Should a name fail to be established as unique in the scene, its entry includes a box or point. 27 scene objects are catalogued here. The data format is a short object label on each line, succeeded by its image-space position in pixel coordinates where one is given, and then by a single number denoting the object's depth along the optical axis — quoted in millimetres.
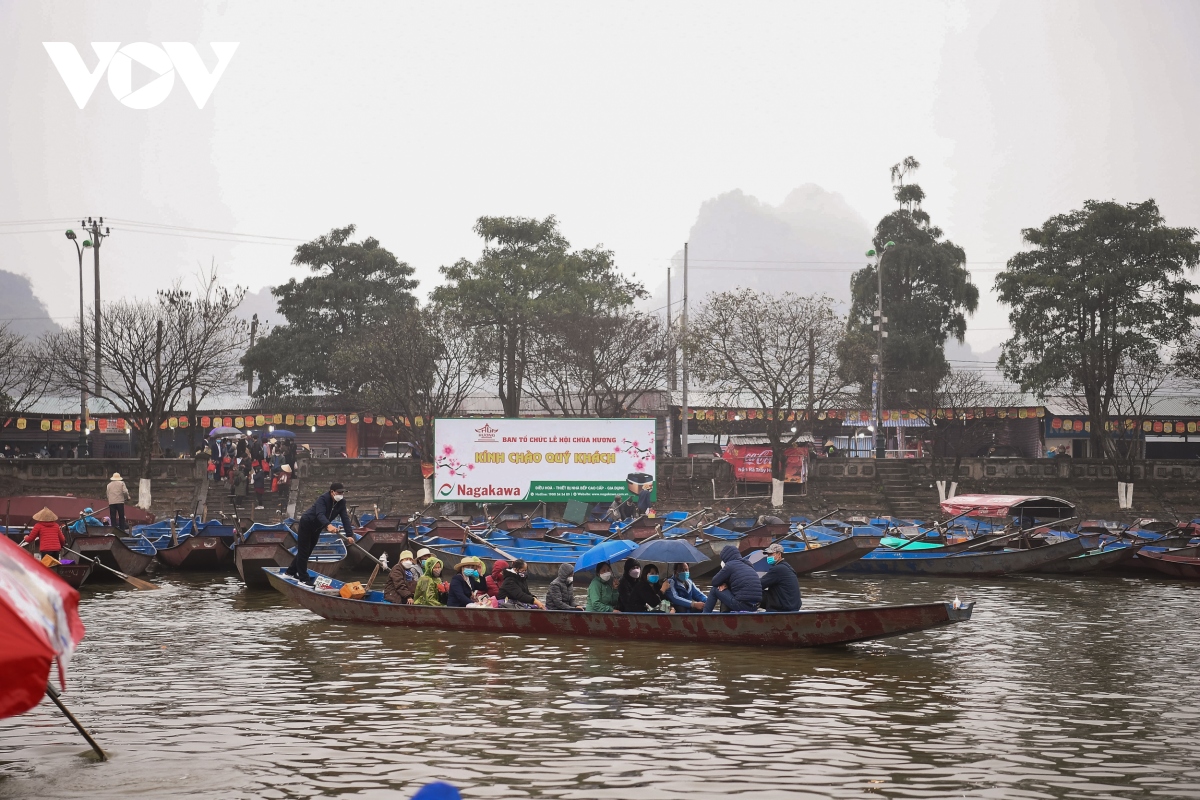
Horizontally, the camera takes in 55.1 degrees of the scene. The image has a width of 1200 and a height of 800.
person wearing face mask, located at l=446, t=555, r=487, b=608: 17578
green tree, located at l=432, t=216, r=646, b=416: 50875
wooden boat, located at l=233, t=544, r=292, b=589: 24047
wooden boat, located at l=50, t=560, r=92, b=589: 22281
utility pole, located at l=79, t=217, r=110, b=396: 48844
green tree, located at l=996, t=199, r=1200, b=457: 51031
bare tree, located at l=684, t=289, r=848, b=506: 47469
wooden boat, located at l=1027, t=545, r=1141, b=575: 27539
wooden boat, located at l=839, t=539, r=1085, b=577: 27281
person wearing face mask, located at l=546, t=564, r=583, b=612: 17062
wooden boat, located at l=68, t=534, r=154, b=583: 25562
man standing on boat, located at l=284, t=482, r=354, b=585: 20500
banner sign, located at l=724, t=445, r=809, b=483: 44469
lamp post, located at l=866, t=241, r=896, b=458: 46625
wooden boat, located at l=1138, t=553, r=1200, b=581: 26516
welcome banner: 39156
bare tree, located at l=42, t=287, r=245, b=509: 42812
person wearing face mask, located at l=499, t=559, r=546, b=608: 17766
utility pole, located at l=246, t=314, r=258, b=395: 59069
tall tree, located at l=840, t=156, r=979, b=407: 63938
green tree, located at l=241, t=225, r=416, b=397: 60562
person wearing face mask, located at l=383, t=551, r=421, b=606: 18484
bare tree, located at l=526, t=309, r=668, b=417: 48625
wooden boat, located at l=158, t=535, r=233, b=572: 28516
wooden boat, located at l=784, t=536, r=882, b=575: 25828
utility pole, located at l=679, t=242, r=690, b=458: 48406
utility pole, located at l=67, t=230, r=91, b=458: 47425
